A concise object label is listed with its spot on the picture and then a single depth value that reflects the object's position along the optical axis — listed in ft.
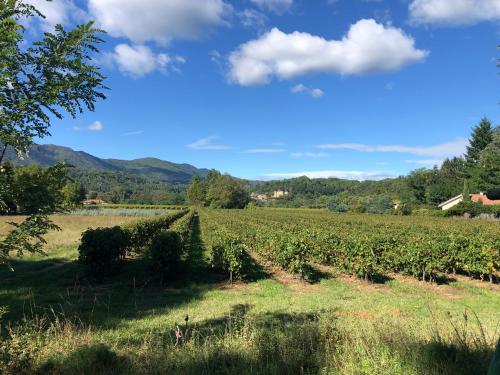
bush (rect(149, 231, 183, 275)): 41.16
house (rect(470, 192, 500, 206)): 204.03
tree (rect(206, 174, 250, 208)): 396.16
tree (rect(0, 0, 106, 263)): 9.74
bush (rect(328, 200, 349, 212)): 356.38
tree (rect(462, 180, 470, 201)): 230.56
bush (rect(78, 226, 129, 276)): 42.32
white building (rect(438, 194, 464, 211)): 264.72
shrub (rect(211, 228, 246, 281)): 42.88
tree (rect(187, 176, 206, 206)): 435.53
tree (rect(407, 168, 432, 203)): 346.33
